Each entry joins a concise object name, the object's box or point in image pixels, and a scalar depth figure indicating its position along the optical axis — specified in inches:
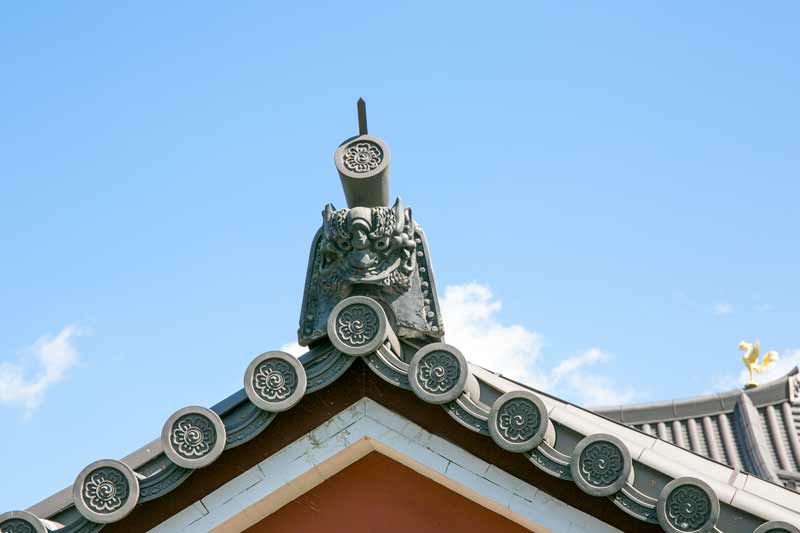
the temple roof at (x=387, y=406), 206.4
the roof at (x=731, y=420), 537.3
